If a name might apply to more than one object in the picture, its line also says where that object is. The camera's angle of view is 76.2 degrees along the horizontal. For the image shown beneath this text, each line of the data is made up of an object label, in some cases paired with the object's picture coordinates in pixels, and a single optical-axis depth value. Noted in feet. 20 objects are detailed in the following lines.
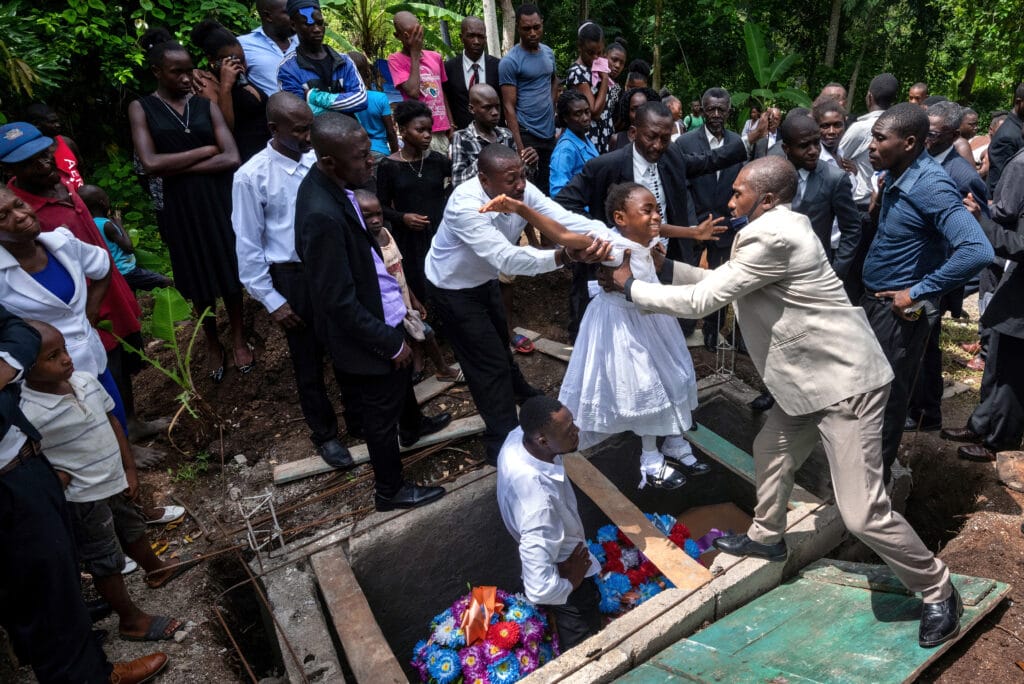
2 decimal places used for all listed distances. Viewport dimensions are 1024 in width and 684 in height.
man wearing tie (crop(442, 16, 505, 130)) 19.38
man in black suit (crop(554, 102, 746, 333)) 14.06
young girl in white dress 11.14
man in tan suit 8.59
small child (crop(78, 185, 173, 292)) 14.85
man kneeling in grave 9.53
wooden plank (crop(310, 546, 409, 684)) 9.49
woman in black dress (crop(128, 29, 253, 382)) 13.91
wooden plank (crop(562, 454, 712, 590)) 10.47
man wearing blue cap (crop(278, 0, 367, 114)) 15.16
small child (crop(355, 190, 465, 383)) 12.63
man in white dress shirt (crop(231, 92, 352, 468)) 11.75
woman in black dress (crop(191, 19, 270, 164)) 14.92
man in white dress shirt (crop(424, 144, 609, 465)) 11.27
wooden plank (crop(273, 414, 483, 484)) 13.30
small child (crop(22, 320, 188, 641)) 8.48
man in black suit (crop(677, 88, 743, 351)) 17.40
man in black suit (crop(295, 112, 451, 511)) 9.95
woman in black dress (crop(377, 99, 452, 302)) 15.61
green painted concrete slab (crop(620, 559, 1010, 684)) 8.29
